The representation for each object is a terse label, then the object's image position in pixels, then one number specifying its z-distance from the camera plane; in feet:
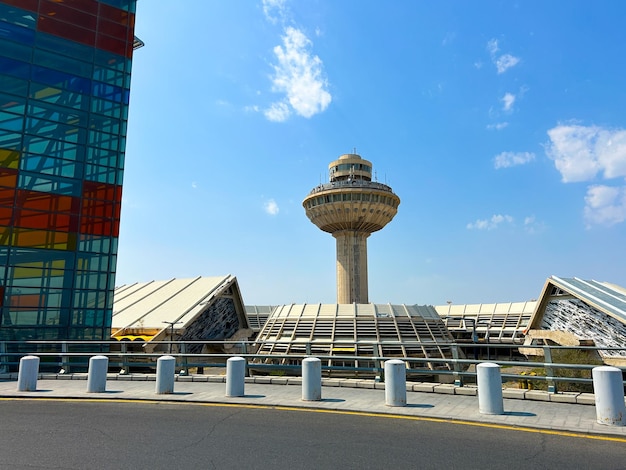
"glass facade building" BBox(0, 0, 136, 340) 76.07
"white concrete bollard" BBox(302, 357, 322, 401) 36.06
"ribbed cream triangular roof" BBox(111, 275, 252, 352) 138.10
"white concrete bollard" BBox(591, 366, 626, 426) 26.53
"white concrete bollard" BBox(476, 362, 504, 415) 30.09
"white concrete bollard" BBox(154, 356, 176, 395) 39.52
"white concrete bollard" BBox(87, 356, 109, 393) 41.42
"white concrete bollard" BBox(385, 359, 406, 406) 33.32
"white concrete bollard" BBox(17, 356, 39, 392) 42.83
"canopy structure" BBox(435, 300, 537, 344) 215.72
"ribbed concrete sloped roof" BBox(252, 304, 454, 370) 134.62
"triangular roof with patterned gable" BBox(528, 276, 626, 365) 143.13
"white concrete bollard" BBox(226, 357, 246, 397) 38.22
